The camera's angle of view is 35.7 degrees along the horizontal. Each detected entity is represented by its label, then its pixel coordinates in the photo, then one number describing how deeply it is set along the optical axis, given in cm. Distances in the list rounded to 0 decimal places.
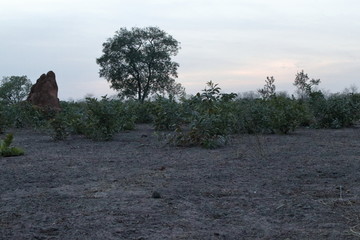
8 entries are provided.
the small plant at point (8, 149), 958
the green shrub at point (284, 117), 1380
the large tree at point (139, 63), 4369
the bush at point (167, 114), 1294
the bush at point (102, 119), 1270
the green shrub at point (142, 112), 2119
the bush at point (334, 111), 1628
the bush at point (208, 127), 1093
